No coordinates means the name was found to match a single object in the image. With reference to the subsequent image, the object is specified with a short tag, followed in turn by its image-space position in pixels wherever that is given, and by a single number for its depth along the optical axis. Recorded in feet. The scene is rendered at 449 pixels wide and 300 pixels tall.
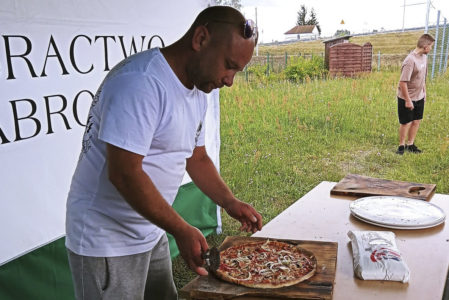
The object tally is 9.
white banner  6.41
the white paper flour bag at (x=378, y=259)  4.37
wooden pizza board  4.08
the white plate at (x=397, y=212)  5.72
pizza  4.31
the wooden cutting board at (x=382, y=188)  6.89
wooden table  4.25
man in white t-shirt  3.84
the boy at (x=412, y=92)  17.58
